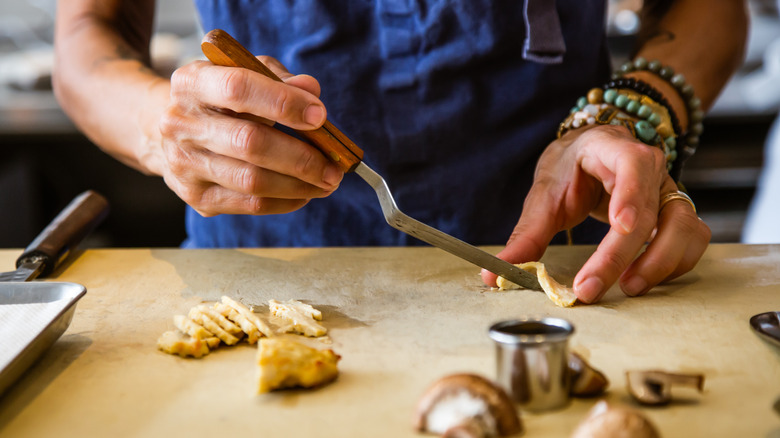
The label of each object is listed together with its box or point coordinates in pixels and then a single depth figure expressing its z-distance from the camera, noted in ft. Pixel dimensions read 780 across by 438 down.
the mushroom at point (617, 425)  1.66
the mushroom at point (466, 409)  1.80
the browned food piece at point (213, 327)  2.48
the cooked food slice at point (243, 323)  2.50
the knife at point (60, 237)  3.32
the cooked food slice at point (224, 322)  2.52
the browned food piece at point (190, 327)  2.45
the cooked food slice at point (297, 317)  2.60
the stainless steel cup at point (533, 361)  1.90
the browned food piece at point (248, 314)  2.52
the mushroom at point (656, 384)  1.99
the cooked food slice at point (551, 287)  2.83
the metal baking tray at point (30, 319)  2.18
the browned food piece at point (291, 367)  2.10
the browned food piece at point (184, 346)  2.40
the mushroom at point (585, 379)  2.03
